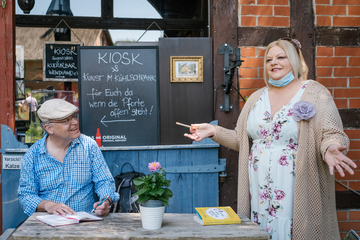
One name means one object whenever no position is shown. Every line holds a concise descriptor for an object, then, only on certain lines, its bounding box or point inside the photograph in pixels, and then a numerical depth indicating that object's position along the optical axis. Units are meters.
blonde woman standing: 2.10
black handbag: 2.94
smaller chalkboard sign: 4.08
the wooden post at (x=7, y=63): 3.21
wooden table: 1.61
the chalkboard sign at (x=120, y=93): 3.29
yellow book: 1.81
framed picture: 3.33
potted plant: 1.71
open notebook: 1.79
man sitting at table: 2.42
